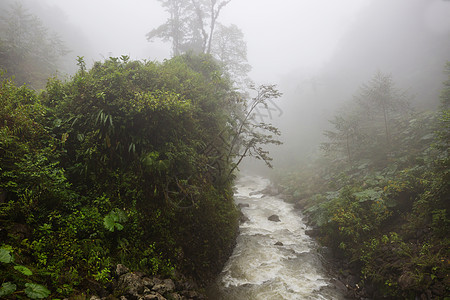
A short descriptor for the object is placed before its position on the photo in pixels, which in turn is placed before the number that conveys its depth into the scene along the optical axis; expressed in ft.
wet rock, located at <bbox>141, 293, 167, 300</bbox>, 15.05
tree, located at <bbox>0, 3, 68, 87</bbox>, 59.16
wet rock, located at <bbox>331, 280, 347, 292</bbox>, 25.19
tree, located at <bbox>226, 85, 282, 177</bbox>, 32.86
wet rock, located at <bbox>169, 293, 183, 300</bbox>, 16.80
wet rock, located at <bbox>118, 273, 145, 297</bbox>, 14.76
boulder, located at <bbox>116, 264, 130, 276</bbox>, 15.57
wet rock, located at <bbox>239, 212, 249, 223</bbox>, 43.14
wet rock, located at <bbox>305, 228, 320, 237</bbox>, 37.75
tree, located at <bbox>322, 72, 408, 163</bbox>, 55.42
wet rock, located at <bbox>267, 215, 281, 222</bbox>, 45.20
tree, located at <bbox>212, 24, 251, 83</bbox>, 81.25
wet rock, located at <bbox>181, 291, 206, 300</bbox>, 18.94
